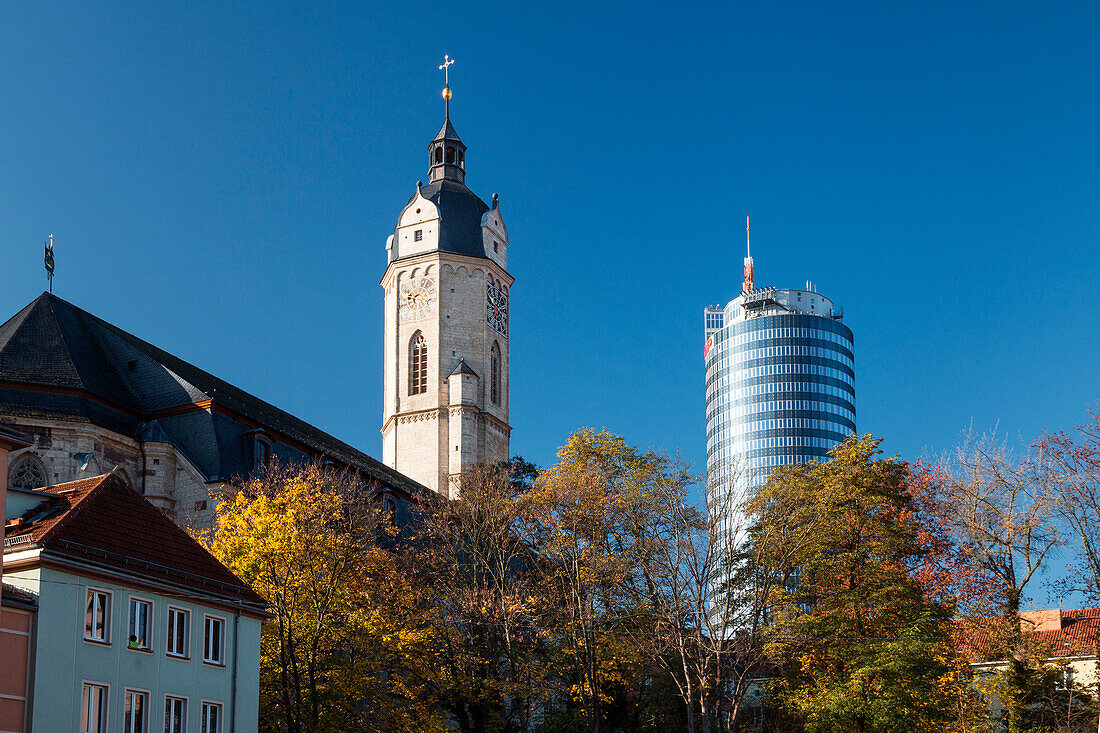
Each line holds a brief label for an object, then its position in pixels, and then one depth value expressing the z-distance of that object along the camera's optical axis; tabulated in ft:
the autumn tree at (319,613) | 111.45
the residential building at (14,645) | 77.82
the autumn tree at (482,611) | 127.54
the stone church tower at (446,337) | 247.09
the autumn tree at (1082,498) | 110.83
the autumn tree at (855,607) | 117.60
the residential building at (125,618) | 82.02
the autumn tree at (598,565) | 126.72
